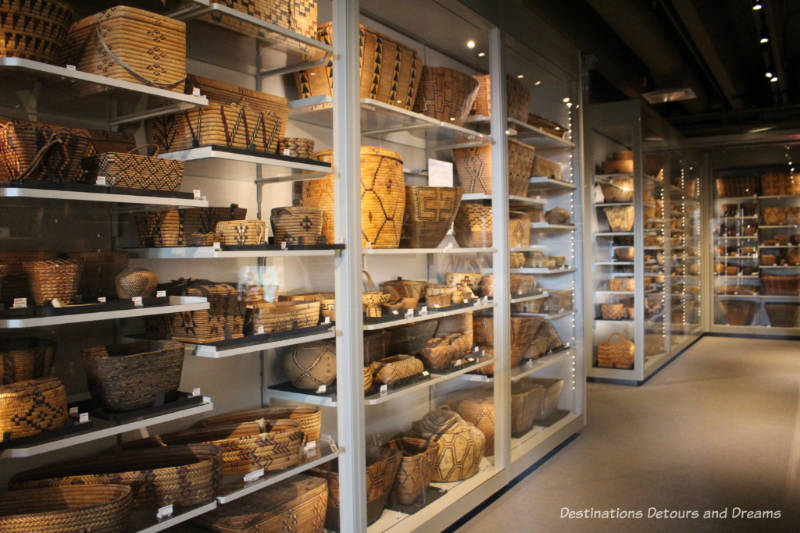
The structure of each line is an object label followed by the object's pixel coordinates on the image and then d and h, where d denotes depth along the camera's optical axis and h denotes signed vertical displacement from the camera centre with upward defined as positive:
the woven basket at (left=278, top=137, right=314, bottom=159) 2.64 +0.45
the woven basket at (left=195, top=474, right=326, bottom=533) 2.40 -0.99
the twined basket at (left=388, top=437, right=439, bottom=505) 3.34 -1.15
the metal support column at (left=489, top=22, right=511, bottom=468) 4.12 +0.14
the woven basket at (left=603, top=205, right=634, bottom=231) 7.26 +0.35
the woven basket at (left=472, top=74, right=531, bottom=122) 4.12 +1.01
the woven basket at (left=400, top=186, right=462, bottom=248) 3.45 +0.21
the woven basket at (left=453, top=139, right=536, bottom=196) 4.10 +0.53
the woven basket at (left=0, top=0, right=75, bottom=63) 1.84 +0.68
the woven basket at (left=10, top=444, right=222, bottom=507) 2.06 -0.72
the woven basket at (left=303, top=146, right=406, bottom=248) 2.92 +0.27
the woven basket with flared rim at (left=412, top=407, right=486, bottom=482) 3.68 -1.10
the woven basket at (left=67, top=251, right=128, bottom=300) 2.14 -0.04
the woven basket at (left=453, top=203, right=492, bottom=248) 4.07 +0.15
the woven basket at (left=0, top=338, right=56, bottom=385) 1.89 -0.30
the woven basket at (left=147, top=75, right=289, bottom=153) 2.39 +0.50
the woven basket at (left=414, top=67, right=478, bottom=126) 3.66 +0.91
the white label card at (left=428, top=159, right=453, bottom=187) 3.95 +0.48
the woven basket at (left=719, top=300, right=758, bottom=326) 9.05 -0.94
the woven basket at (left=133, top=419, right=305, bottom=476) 2.46 -0.73
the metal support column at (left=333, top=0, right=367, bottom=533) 2.86 -0.02
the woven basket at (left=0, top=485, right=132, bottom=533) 1.76 -0.72
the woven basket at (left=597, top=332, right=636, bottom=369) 7.24 -1.16
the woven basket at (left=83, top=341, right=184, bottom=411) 2.04 -0.38
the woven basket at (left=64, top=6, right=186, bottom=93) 2.07 +0.69
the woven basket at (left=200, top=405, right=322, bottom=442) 2.81 -0.71
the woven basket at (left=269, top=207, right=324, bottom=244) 2.71 +0.13
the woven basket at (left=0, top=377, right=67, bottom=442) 1.76 -0.41
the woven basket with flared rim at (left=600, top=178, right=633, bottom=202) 7.22 +0.66
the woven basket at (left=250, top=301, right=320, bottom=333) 2.59 -0.25
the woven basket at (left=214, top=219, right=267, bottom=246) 2.47 +0.09
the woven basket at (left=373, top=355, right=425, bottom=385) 3.18 -0.59
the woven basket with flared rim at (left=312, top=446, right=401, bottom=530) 2.87 -1.07
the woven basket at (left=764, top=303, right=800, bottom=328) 8.07 -0.89
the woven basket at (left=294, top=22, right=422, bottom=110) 2.97 +0.90
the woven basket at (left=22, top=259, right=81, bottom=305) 1.89 -0.06
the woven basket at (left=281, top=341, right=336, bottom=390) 2.88 -0.49
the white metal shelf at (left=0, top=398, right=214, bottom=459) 1.74 -0.52
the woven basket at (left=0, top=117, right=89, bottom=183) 1.80 +0.31
